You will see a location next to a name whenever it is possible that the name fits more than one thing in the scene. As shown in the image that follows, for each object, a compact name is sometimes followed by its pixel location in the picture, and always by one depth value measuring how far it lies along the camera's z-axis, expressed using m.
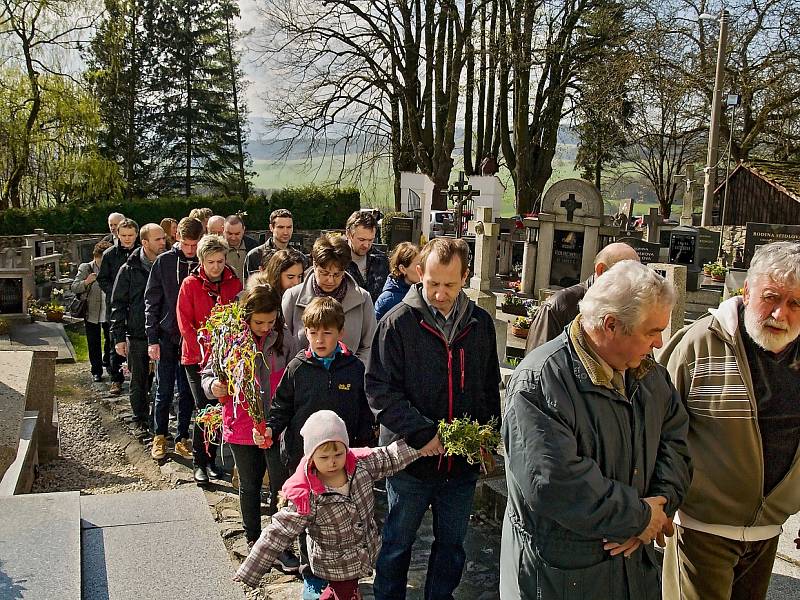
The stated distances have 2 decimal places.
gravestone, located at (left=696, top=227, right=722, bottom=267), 17.41
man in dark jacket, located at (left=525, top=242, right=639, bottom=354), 3.68
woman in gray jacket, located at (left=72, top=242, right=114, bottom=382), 8.58
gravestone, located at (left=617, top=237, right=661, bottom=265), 13.43
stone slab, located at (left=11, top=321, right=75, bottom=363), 9.97
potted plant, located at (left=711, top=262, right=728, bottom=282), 16.56
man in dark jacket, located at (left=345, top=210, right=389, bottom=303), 5.86
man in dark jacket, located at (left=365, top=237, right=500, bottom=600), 3.43
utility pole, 17.05
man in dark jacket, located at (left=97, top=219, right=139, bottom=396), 7.34
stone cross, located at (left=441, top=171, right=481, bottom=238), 18.87
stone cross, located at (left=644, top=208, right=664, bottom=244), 18.09
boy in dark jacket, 3.92
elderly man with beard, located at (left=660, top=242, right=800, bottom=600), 2.90
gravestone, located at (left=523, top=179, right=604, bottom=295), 15.41
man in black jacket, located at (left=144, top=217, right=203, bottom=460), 5.91
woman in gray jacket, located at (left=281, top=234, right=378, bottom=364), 4.59
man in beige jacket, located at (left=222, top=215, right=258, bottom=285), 7.46
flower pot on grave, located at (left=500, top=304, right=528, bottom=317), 11.38
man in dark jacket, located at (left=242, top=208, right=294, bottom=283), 6.73
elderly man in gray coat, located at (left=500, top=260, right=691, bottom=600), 2.35
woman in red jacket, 5.32
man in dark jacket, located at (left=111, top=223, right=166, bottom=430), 6.63
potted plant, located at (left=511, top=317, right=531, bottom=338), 8.76
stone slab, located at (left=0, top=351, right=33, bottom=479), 4.12
